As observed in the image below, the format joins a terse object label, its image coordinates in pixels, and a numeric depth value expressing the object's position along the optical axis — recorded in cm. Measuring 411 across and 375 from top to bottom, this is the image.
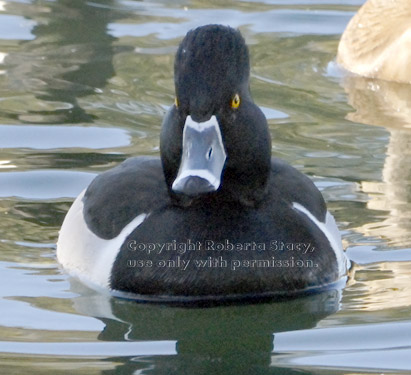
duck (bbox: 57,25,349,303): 1205
